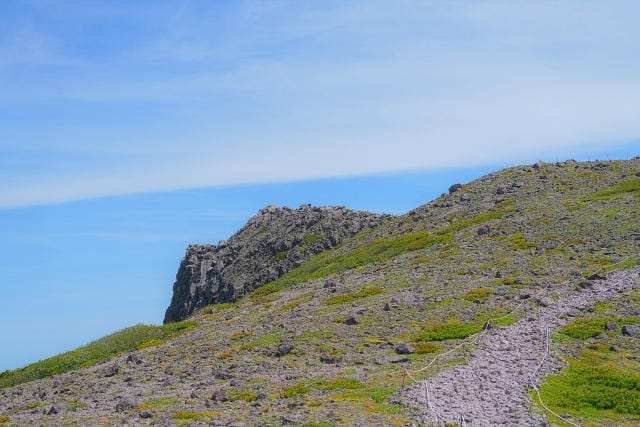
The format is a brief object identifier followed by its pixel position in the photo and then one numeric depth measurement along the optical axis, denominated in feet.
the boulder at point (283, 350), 125.59
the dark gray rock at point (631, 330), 115.14
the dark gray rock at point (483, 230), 219.12
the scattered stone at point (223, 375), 115.34
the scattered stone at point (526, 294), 139.62
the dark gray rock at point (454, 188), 318.04
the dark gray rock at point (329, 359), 114.93
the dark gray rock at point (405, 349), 113.39
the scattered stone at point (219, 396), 98.32
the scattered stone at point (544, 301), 133.34
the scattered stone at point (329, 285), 204.38
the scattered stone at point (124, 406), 100.21
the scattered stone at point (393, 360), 108.88
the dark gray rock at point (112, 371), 143.95
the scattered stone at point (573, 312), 127.68
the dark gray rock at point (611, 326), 118.21
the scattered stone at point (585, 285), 142.82
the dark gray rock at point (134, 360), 155.50
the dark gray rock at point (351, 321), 139.54
